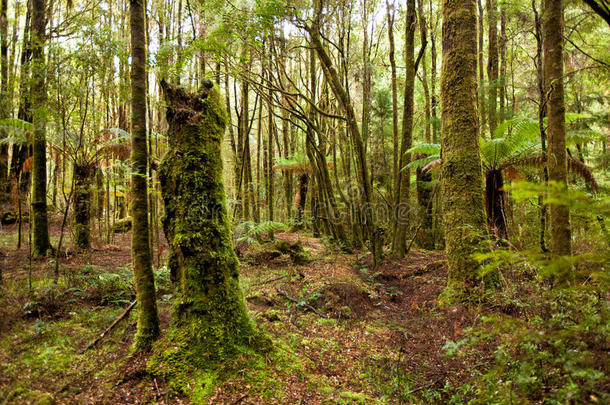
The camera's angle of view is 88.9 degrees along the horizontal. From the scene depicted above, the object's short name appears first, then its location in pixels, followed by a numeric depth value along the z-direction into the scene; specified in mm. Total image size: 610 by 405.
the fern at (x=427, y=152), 7619
